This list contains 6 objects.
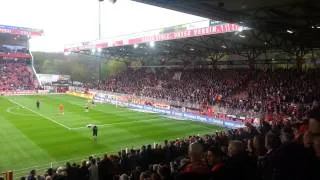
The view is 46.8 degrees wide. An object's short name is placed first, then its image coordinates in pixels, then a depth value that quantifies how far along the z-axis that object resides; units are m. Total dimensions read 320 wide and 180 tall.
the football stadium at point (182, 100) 5.97
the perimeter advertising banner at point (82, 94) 58.88
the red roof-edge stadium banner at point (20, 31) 73.76
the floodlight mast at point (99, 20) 65.25
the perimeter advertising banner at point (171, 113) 32.75
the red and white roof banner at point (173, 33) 31.46
